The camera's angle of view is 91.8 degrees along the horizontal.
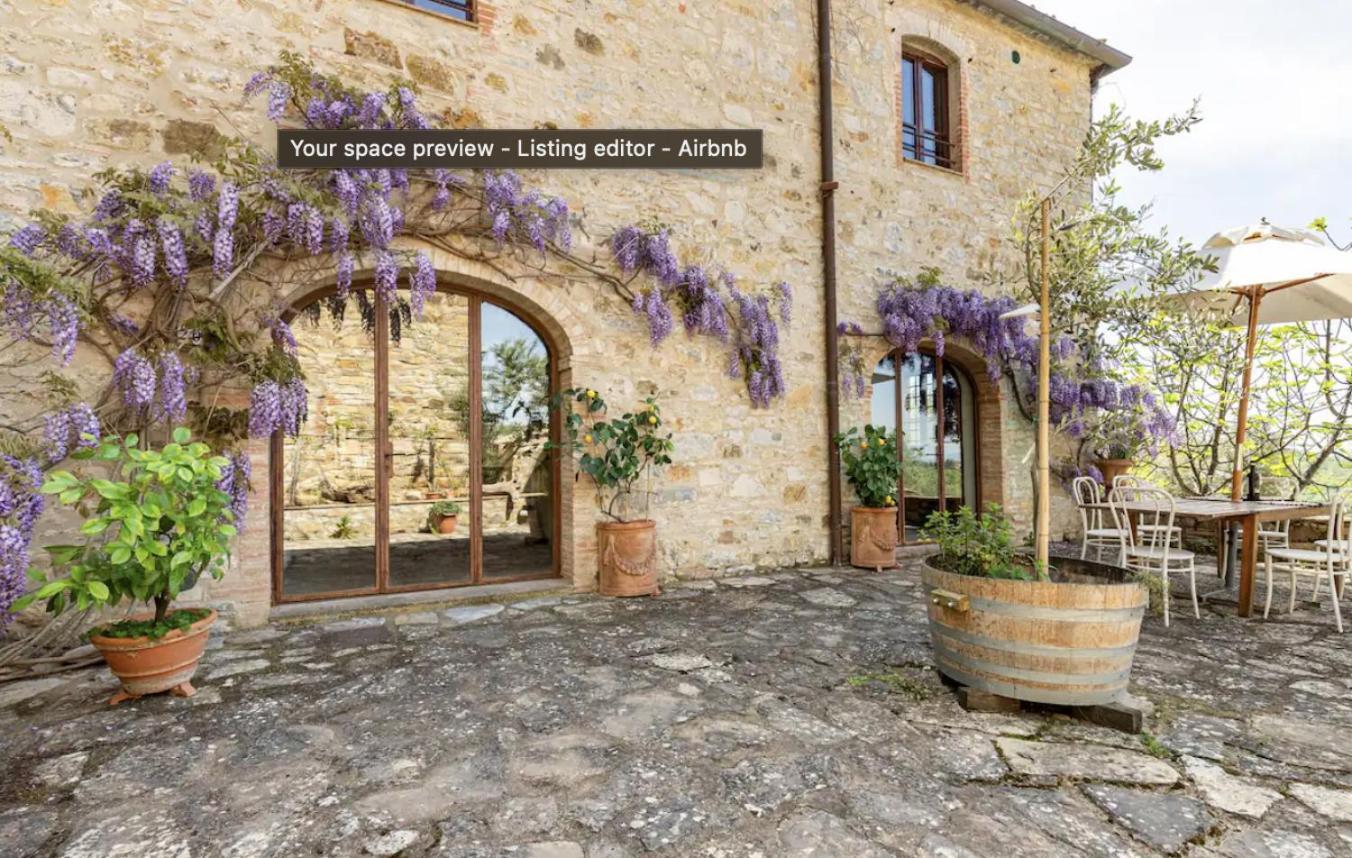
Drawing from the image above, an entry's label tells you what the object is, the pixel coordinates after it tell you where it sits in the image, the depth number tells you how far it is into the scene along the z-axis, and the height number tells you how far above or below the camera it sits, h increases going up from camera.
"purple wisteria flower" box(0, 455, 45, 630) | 2.28 -0.19
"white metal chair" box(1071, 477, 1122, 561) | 4.32 -0.50
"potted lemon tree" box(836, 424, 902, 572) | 4.77 -0.31
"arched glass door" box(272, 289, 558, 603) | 3.73 +0.03
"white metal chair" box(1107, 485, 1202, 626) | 3.45 -0.43
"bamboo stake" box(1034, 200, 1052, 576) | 2.40 +0.12
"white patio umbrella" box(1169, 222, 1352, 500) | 3.50 +0.99
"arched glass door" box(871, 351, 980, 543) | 5.64 +0.26
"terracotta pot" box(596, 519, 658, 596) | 3.95 -0.61
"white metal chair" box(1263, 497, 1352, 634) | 3.27 -0.53
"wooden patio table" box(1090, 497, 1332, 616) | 3.35 -0.31
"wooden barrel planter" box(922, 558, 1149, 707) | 2.02 -0.57
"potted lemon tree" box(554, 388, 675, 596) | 3.96 -0.04
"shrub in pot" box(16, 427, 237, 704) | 2.17 -0.31
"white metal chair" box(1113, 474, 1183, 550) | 3.73 -0.17
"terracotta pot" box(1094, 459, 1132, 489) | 6.07 -0.13
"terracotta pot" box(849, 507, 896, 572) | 4.77 -0.59
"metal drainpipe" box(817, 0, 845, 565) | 4.93 +1.68
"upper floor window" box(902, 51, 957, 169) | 5.84 +3.12
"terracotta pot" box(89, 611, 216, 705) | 2.30 -0.71
